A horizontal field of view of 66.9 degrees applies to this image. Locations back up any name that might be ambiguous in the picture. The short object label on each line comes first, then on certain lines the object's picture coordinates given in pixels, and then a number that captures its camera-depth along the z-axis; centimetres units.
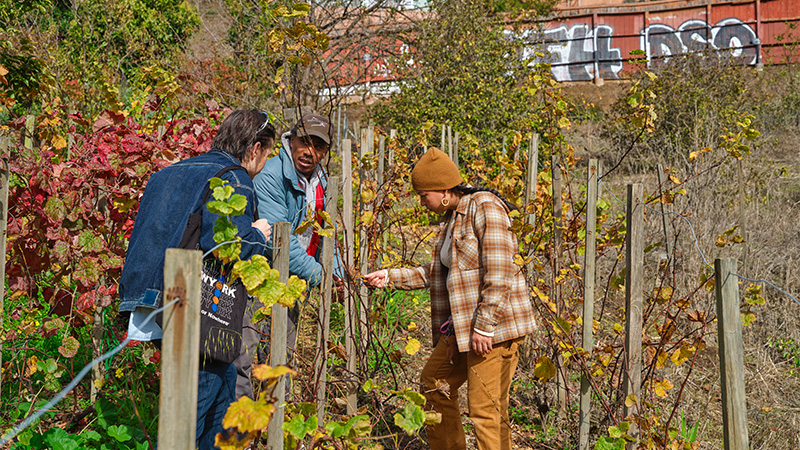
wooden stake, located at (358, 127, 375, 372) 328
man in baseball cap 304
